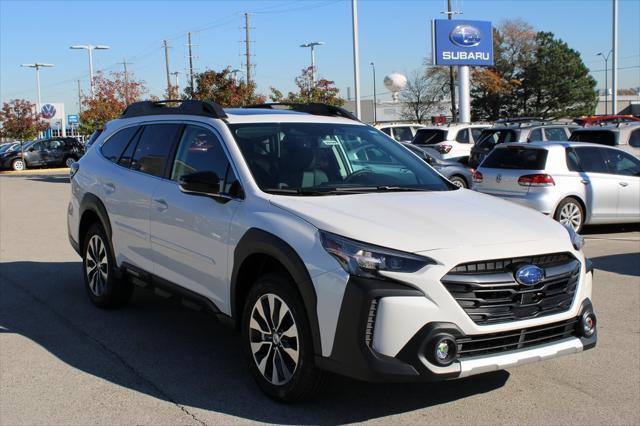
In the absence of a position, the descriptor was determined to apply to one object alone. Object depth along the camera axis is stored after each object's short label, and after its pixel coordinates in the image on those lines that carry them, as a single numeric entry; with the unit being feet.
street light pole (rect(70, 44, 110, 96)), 164.39
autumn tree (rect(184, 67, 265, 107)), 102.32
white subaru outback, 12.10
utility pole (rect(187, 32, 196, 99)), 210.79
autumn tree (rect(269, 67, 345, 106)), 106.63
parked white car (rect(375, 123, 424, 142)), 86.24
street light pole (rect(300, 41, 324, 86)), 112.18
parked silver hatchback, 36.65
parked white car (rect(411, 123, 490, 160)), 71.72
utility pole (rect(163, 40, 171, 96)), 217.40
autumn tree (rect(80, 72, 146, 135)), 133.69
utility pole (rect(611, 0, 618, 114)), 104.73
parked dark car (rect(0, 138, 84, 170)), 129.90
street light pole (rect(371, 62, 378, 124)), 270.83
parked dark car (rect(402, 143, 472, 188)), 56.80
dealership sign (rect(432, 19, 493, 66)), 116.88
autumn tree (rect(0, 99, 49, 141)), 148.66
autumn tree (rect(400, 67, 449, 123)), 230.27
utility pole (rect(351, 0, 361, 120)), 89.25
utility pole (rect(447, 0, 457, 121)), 130.54
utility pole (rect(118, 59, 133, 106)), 146.63
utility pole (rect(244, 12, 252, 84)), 169.89
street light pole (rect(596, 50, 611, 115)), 287.11
